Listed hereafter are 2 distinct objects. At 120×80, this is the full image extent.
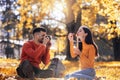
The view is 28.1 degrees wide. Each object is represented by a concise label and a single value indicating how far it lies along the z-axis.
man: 5.96
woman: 4.86
